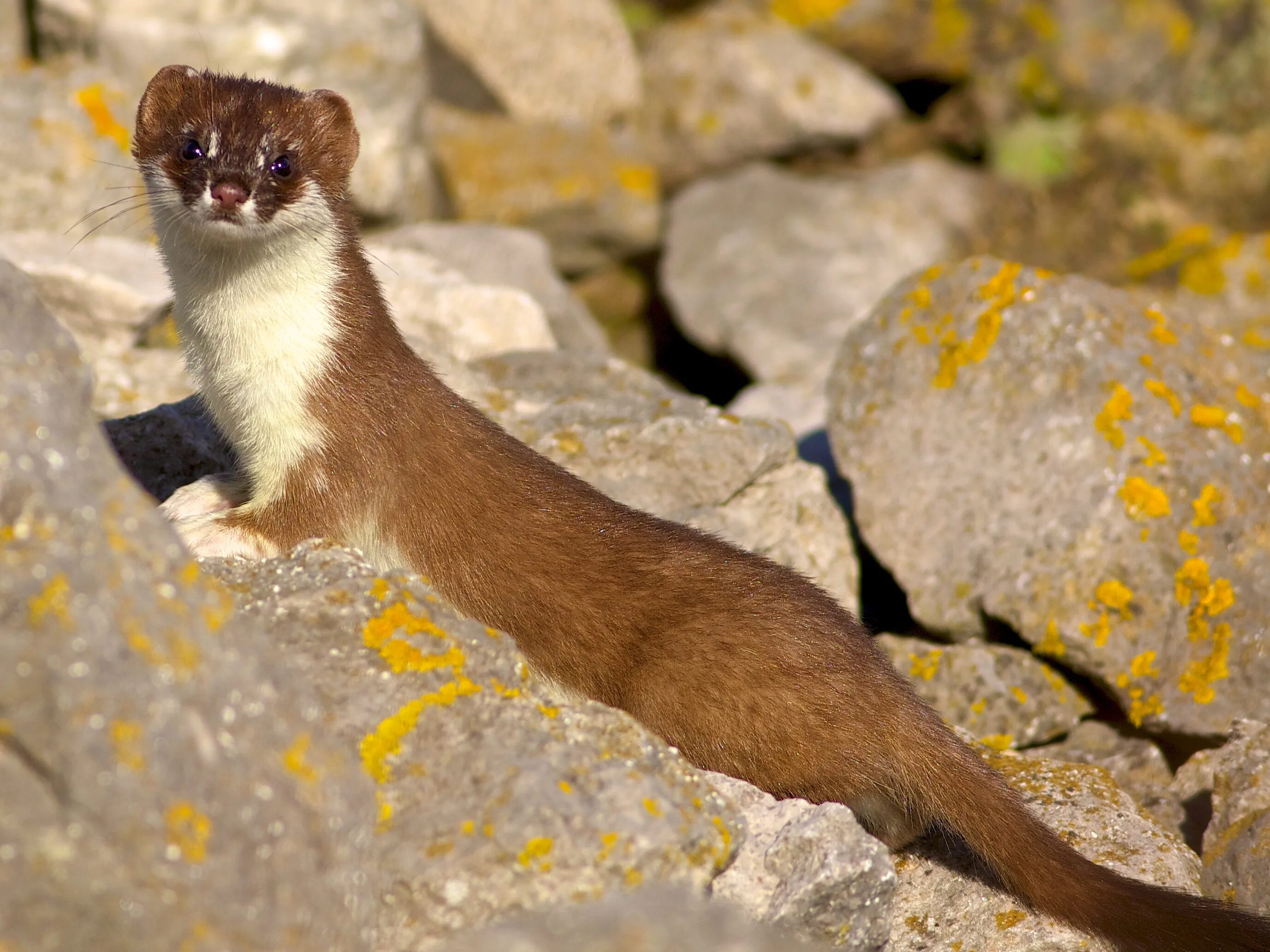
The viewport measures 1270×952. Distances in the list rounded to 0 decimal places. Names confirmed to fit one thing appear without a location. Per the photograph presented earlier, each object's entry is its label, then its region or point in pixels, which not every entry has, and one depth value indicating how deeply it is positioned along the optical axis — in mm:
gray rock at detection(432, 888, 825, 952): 5605
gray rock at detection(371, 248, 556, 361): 16062
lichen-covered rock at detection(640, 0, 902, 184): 27016
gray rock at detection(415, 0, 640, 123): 27234
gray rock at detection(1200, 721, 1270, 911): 10008
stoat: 9664
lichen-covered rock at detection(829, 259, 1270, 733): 12508
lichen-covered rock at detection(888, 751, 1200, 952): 9273
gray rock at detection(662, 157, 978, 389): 23734
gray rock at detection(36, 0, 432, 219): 20062
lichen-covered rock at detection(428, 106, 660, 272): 25047
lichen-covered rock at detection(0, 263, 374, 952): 5914
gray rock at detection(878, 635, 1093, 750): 12586
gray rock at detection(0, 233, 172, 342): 13789
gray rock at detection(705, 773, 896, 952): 8039
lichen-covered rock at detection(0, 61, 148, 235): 16406
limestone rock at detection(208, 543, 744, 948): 7258
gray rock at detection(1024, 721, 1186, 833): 12000
